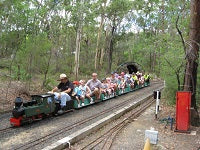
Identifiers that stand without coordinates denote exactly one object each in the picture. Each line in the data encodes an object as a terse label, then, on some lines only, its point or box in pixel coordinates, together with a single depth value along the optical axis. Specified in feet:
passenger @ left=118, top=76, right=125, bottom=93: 56.13
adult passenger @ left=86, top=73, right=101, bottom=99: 41.55
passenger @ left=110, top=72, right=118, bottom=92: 52.33
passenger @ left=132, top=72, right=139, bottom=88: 67.97
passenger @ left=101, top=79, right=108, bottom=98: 46.13
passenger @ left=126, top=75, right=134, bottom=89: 63.00
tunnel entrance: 87.58
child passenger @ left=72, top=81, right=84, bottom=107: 36.78
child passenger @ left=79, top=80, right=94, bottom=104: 38.36
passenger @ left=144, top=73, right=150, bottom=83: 80.51
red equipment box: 25.91
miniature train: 25.99
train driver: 32.06
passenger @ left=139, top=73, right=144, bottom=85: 73.40
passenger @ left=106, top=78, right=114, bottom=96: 48.89
